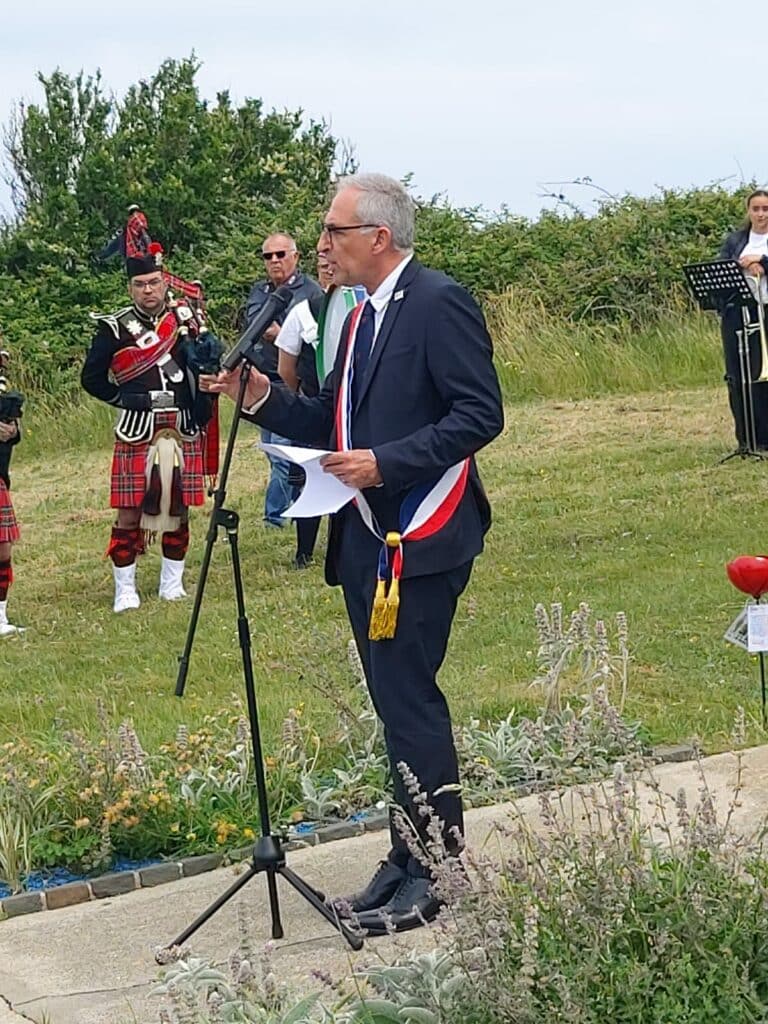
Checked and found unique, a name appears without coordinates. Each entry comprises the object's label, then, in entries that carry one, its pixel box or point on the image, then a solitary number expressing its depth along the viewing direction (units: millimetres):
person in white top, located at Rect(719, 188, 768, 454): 12289
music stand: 12320
